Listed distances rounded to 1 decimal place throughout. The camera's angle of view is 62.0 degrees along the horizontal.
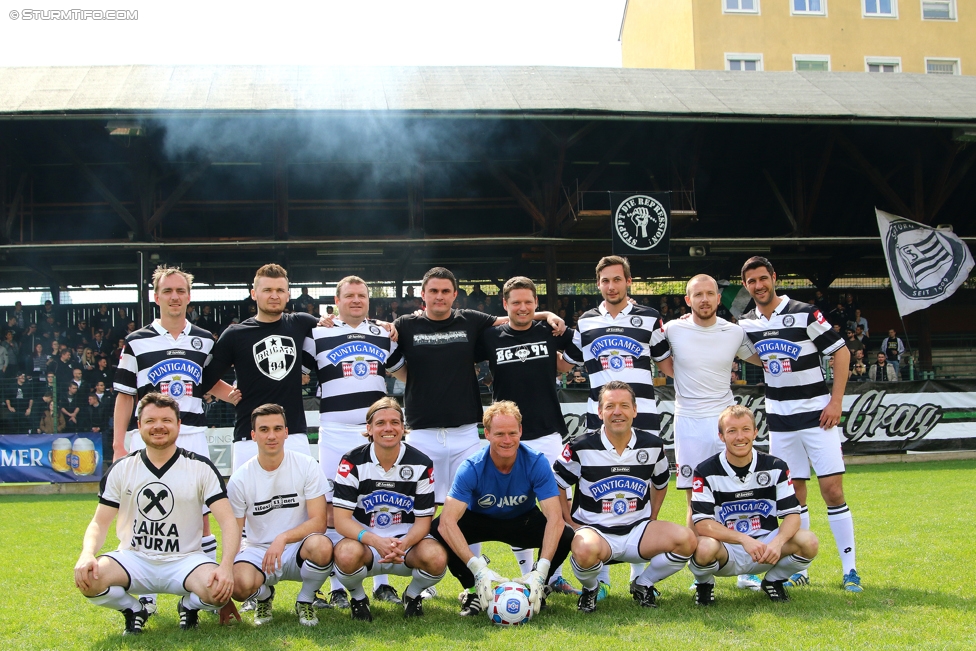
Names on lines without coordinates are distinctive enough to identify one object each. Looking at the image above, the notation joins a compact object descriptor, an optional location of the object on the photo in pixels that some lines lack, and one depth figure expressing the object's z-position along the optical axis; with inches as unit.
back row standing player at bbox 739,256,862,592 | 204.8
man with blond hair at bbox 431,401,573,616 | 173.9
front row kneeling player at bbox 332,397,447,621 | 172.1
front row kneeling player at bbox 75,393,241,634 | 164.1
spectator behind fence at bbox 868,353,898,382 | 547.2
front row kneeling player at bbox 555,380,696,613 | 176.6
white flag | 557.6
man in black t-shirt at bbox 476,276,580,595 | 205.2
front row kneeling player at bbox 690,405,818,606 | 176.4
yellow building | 1175.7
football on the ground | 160.9
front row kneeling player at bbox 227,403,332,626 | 170.9
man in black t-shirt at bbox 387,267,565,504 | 204.4
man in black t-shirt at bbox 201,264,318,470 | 200.7
